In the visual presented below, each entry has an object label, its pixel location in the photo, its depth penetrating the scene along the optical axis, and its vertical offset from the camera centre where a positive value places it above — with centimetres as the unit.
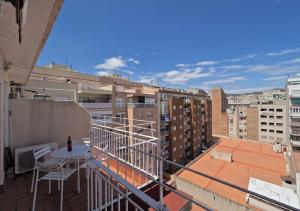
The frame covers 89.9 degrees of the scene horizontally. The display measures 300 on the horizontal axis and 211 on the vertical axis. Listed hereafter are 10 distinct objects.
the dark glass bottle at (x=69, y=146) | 220 -60
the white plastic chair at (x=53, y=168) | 186 -84
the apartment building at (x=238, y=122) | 3634 -460
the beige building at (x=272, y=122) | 2972 -379
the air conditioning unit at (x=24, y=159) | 274 -100
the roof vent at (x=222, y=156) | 1359 -489
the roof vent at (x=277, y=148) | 1594 -480
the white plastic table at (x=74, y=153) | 199 -68
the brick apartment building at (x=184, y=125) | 1870 -303
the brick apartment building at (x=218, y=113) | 2916 -185
